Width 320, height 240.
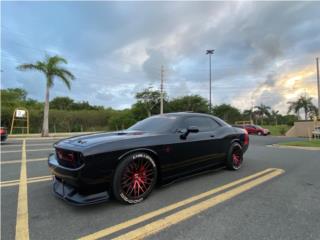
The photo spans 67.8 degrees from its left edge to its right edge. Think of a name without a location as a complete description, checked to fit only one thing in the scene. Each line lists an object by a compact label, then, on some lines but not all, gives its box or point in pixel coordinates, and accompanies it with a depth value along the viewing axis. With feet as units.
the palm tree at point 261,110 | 242.37
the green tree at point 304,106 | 185.46
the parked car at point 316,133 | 78.10
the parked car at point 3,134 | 39.91
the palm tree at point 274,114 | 240.79
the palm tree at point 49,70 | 66.00
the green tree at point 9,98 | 97.57
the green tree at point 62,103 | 171.16
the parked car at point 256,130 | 103.04
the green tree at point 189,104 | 157.28
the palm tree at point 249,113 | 230.68
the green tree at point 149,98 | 137.46
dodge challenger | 10.79
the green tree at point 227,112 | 198.07
